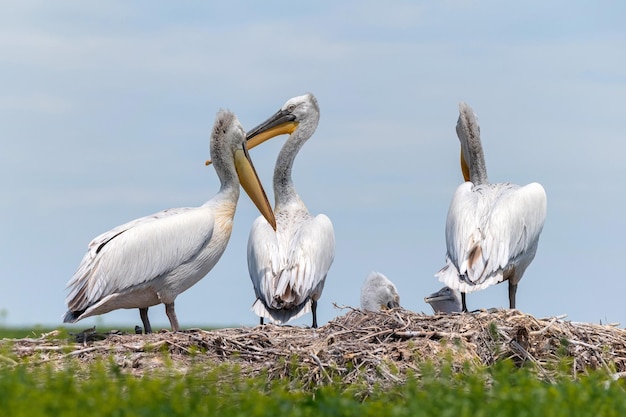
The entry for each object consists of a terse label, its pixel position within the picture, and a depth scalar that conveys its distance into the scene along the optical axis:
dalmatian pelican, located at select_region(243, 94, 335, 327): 20.86
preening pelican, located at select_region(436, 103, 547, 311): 19.52
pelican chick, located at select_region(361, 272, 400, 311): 22.09
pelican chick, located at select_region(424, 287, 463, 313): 22.86
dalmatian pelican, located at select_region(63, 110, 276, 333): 18.72
